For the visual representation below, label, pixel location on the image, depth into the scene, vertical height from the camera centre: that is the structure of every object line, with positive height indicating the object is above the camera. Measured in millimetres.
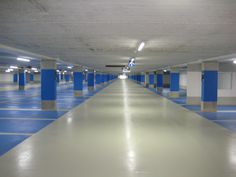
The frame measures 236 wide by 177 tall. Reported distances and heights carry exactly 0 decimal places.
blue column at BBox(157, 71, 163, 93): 39594 -391
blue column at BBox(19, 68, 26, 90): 39906 -527
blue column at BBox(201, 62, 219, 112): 18266 -319
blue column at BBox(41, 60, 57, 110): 18562 -278
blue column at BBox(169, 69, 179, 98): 29344 -706
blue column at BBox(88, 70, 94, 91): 40906 -596
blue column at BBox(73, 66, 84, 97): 30188 -453
